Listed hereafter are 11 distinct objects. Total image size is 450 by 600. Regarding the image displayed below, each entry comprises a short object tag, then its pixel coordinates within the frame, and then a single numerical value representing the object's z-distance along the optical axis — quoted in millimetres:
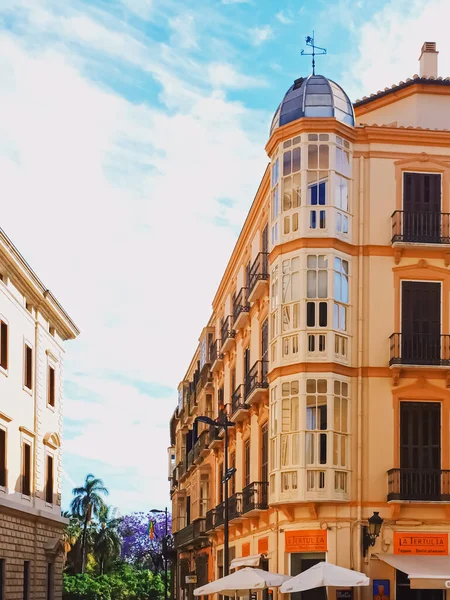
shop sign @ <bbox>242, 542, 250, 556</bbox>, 33891
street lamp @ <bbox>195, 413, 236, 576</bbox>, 29434
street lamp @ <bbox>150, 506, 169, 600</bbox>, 63031
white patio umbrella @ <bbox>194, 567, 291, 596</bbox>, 26016
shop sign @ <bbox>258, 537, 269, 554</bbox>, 30281
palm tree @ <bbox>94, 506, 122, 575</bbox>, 92125
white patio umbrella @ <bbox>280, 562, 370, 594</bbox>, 23859
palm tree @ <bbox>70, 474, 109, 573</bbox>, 94750
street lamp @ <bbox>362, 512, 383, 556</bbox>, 25859
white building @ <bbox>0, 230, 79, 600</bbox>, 33594
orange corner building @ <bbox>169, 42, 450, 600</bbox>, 26828
